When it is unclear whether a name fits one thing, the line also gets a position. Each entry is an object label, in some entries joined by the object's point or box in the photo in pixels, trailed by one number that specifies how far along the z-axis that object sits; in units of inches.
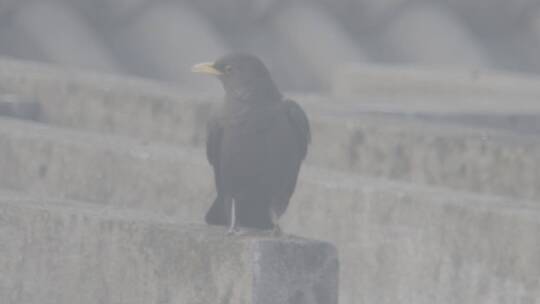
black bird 412.8
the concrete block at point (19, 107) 677.9
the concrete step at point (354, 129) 585.6
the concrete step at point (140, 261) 383.9
